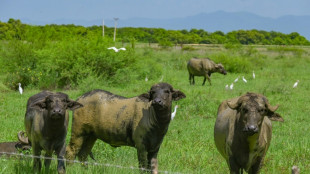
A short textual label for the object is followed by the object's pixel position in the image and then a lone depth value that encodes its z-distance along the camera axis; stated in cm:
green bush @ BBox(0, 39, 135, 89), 3864
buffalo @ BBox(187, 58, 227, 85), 4553
